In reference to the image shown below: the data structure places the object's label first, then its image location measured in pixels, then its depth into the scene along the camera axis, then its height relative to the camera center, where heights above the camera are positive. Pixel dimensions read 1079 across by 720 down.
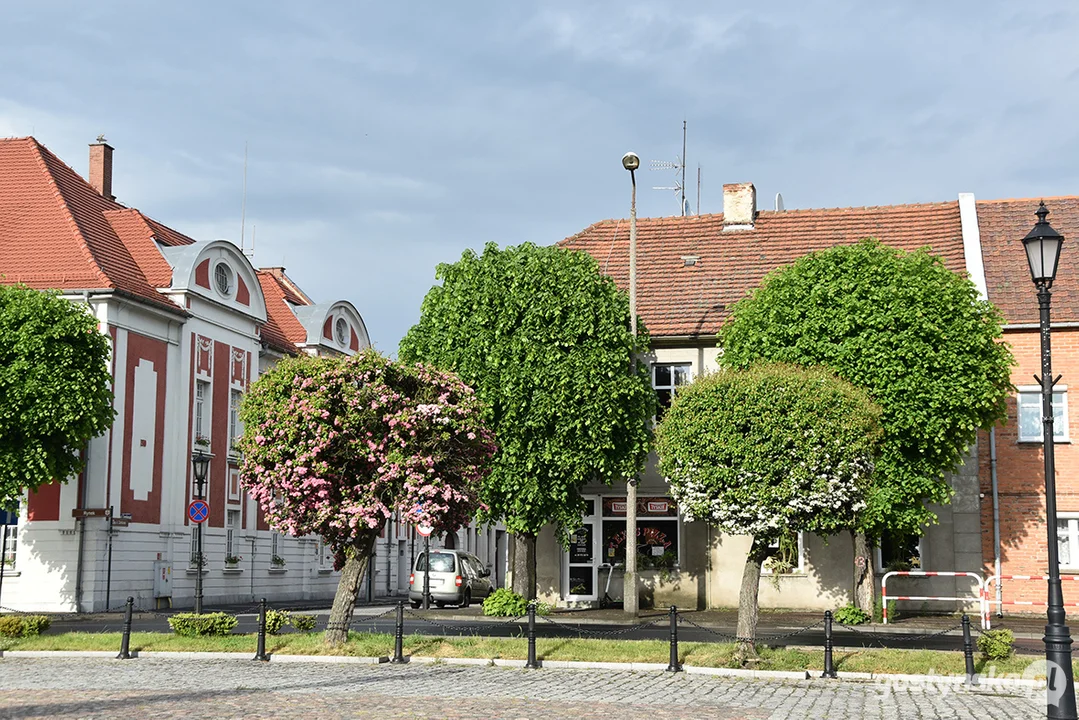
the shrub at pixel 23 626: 19.59 -2.28
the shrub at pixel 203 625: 19.42 -2.22
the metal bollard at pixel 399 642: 17.00 -2.20
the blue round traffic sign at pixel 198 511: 27.23 -0.48
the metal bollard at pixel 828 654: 15.92 -2.20
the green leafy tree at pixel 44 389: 27.39 +2.36
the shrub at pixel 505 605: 26.88 -2.60
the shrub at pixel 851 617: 25.64 -2.71
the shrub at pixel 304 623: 20.22 -2.26
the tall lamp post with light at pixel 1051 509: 10.47 -0.16
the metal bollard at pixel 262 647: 17.08 -2.27
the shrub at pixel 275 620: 19.20 -2.11
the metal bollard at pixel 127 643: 17.44 -2.27
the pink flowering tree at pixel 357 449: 17.67 +0.63
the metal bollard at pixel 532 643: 16.70 -2.16
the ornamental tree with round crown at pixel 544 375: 26.58 +2.64
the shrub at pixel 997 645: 16.41 -2.11
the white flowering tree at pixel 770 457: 16.64 +0.50
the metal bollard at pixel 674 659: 16.27 -2.31
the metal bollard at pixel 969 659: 15.42 -2.18
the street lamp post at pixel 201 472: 28.19 +0.44
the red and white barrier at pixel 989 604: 23.02 -2.46
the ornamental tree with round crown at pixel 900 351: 25.03 +3.07
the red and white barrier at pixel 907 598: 23.30 -2.30
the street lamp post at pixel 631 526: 26.73 -0.78
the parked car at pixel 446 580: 34.09 -2.59
